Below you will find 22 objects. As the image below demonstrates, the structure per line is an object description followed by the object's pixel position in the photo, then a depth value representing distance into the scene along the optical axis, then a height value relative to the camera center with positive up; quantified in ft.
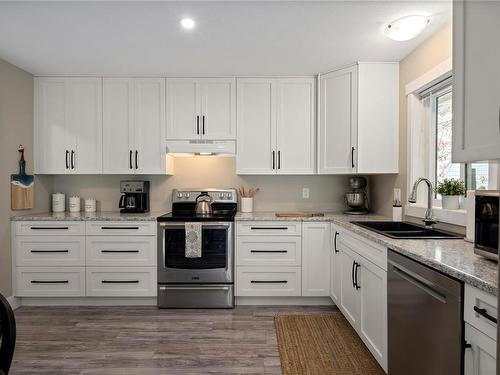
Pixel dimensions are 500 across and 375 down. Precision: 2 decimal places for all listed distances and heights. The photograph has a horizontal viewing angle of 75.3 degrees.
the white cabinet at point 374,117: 10.12 +2.12
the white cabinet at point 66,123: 11.28 +2.12
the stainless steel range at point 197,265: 10.27 -2.58
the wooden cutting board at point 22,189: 10.28 -0.18
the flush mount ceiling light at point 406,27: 7.10 +3.53
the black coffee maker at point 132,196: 11.59 -0.44
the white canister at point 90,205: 11.85 -0.78
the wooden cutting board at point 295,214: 10.77 -1.01
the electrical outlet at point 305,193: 12.46 -0.33
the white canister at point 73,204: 11.82 -0.74
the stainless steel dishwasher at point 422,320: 4.07 -1.96
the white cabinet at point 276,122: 11.30 +2.18
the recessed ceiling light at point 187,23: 7.37 +3.73
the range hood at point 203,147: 11.25 +1.29
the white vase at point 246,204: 11.99 -0.75
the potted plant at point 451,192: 7.22 -0.16
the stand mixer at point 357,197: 11.27 -0.45
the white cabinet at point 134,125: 11.30 +2.06
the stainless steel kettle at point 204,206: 11.21 -0.76
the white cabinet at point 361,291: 6.39 -2.51
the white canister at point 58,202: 11.89 -0.68
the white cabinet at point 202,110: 11.30 +2.58
